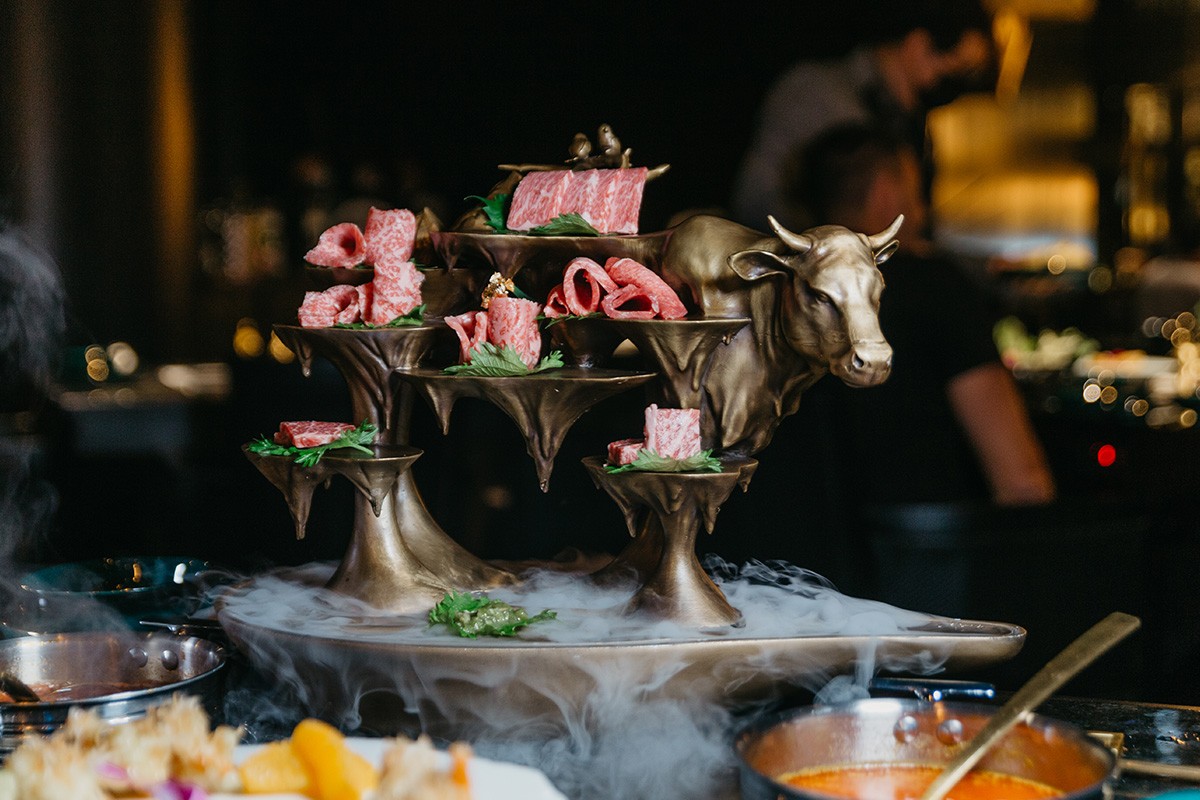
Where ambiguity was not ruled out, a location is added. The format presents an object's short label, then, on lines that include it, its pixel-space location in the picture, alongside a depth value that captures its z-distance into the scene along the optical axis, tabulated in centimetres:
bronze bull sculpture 114
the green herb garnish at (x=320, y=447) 118
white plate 86
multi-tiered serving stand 109
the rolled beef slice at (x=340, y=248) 130
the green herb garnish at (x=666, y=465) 114
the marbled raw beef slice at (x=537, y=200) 124
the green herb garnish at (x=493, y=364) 116
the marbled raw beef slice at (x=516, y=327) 117
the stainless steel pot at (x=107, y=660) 114
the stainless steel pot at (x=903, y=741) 94
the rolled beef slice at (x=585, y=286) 118
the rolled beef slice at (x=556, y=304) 121
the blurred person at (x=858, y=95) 384
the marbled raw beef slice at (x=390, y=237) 123
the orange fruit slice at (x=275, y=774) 84
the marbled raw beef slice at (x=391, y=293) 122
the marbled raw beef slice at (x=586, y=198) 123
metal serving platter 108
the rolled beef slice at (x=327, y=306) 123
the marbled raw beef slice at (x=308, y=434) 120
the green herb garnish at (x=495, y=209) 131
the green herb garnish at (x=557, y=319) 118
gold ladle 93
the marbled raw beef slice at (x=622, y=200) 124
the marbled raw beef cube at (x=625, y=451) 115
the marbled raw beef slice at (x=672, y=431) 114
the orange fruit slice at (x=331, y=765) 83
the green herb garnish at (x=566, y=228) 121
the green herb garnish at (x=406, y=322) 122
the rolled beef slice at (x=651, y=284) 117
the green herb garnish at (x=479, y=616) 113
